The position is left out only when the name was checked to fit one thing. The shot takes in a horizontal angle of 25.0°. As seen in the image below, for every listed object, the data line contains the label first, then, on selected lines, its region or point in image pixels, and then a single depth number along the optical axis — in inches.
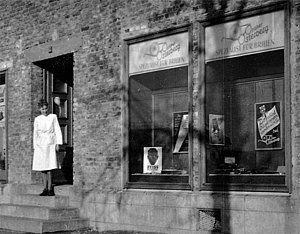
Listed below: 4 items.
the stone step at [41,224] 515.8
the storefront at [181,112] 417.1
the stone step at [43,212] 534.9
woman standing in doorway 563.2
